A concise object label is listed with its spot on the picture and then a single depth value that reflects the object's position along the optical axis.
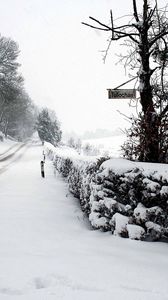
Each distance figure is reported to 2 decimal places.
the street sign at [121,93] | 6.37
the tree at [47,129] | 61.47
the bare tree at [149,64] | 5.73
